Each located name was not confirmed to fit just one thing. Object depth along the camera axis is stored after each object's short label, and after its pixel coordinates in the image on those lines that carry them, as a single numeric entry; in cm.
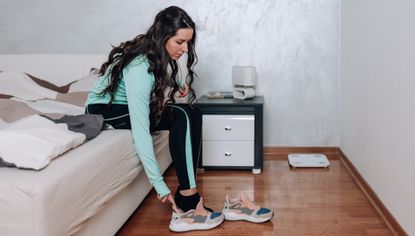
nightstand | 284
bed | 114
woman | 187
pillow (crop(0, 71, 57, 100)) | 256
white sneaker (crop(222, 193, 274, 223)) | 204
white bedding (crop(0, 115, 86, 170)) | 127
